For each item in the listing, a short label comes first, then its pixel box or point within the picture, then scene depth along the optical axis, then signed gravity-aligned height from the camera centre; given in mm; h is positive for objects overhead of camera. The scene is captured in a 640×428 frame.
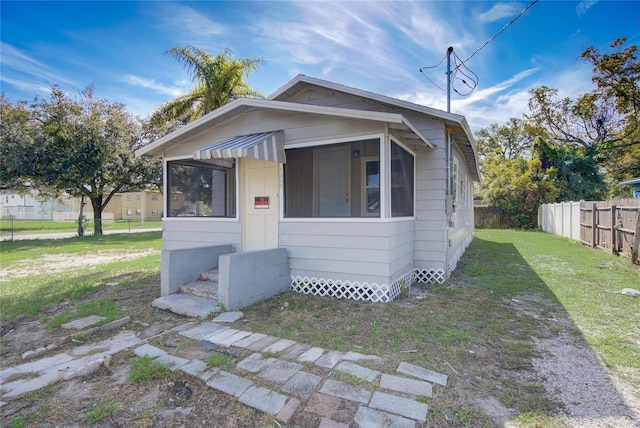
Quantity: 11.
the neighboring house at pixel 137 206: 39531 +566
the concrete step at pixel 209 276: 5656 -1167
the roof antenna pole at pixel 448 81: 9335 +3913
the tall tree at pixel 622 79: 16438 +7173
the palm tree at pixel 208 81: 12633 +5284
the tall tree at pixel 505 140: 33438 +7726
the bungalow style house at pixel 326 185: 5059 +490
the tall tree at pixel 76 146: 13768 +2908
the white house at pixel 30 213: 33281 -272
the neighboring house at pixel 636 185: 17019 +1520
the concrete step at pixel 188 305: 4551 -1406
